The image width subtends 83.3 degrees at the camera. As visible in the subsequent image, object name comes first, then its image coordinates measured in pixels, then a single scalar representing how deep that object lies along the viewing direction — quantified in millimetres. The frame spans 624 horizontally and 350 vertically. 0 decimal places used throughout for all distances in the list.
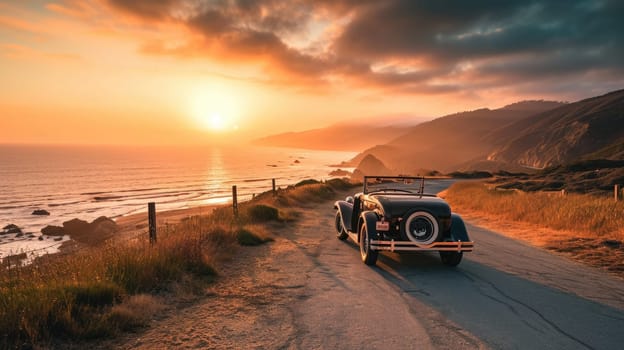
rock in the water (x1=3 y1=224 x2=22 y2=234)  29556
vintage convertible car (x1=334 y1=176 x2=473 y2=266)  7051
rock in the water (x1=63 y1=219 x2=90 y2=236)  29781
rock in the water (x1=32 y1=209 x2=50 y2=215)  37594
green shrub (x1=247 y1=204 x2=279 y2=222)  13969
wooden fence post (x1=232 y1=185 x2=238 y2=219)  13841
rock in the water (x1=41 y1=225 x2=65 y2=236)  29203
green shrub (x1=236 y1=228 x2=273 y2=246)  10062
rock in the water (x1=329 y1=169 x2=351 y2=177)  118600
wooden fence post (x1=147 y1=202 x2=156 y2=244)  7667
